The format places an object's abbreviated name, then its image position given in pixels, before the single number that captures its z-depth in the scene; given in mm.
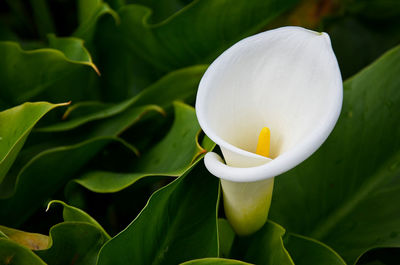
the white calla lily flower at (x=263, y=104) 1007
